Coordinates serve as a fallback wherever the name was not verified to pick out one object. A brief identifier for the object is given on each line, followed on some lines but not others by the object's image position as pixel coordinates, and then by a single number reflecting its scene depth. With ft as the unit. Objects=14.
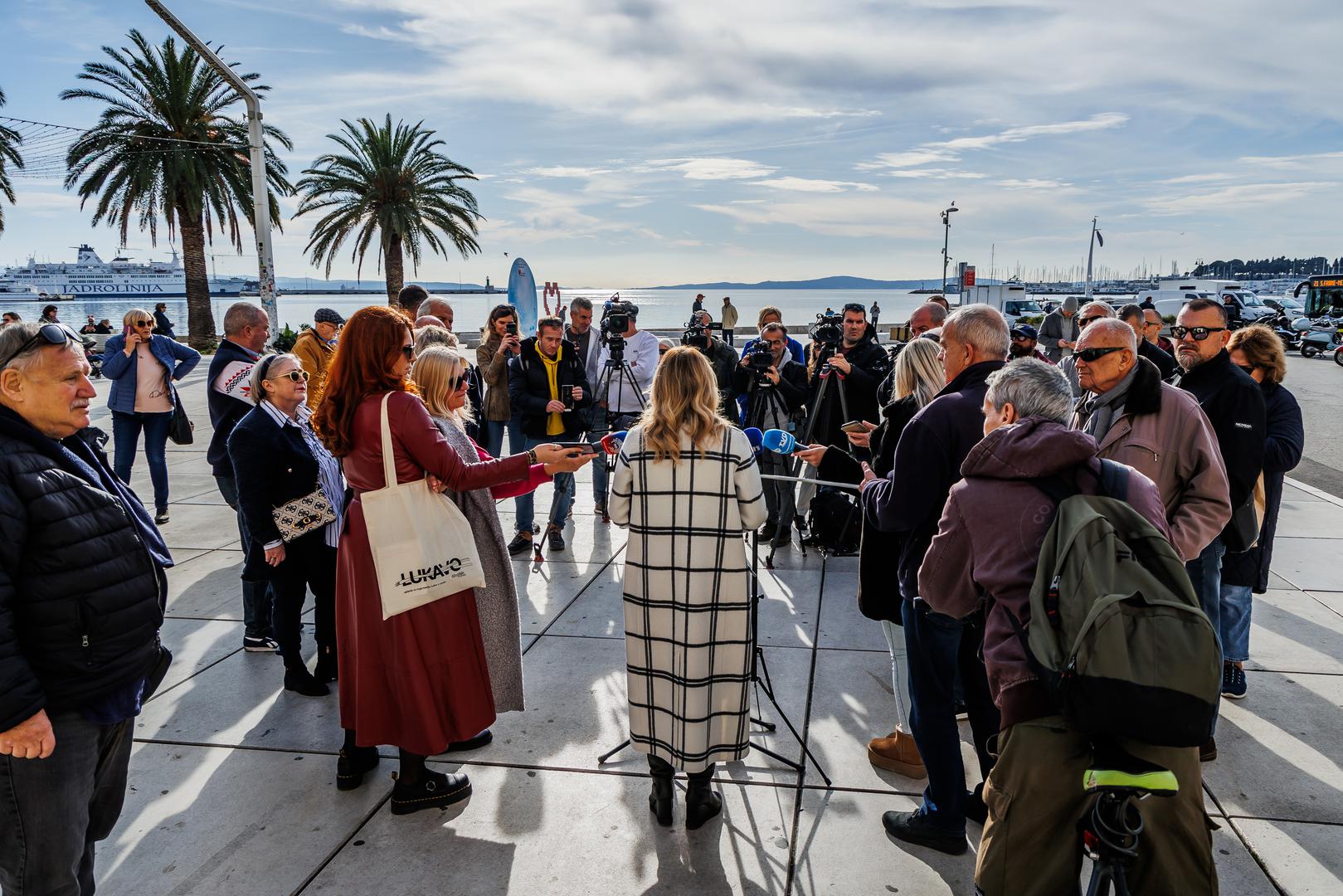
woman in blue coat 22.97
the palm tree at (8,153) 68.74
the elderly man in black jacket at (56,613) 6.46
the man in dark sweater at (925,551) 9.01
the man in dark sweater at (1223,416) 12.25
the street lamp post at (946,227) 134.41
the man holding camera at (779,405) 21.71
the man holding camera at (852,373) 19.33
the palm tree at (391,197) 76.69
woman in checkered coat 9.54
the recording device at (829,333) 19.19
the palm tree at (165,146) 69.87
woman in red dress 9.96
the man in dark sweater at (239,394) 15.60
